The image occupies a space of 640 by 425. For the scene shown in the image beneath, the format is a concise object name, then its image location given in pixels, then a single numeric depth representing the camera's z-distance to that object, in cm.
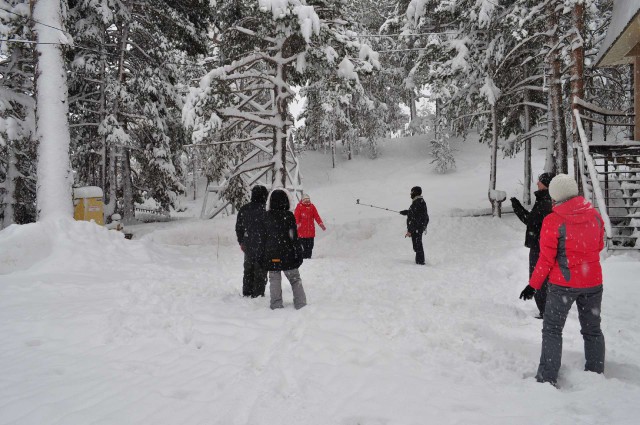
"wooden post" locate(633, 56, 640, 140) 1153
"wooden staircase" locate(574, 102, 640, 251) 740
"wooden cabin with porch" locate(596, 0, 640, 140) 979
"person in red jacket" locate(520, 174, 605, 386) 354
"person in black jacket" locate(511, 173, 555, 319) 538
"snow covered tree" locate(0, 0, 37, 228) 944
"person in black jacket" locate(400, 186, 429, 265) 1027
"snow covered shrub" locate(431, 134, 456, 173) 2936
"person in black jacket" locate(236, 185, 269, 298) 619
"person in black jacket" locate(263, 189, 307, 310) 568
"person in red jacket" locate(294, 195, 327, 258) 1077
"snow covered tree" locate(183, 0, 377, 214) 1182
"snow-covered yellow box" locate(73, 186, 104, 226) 1022
